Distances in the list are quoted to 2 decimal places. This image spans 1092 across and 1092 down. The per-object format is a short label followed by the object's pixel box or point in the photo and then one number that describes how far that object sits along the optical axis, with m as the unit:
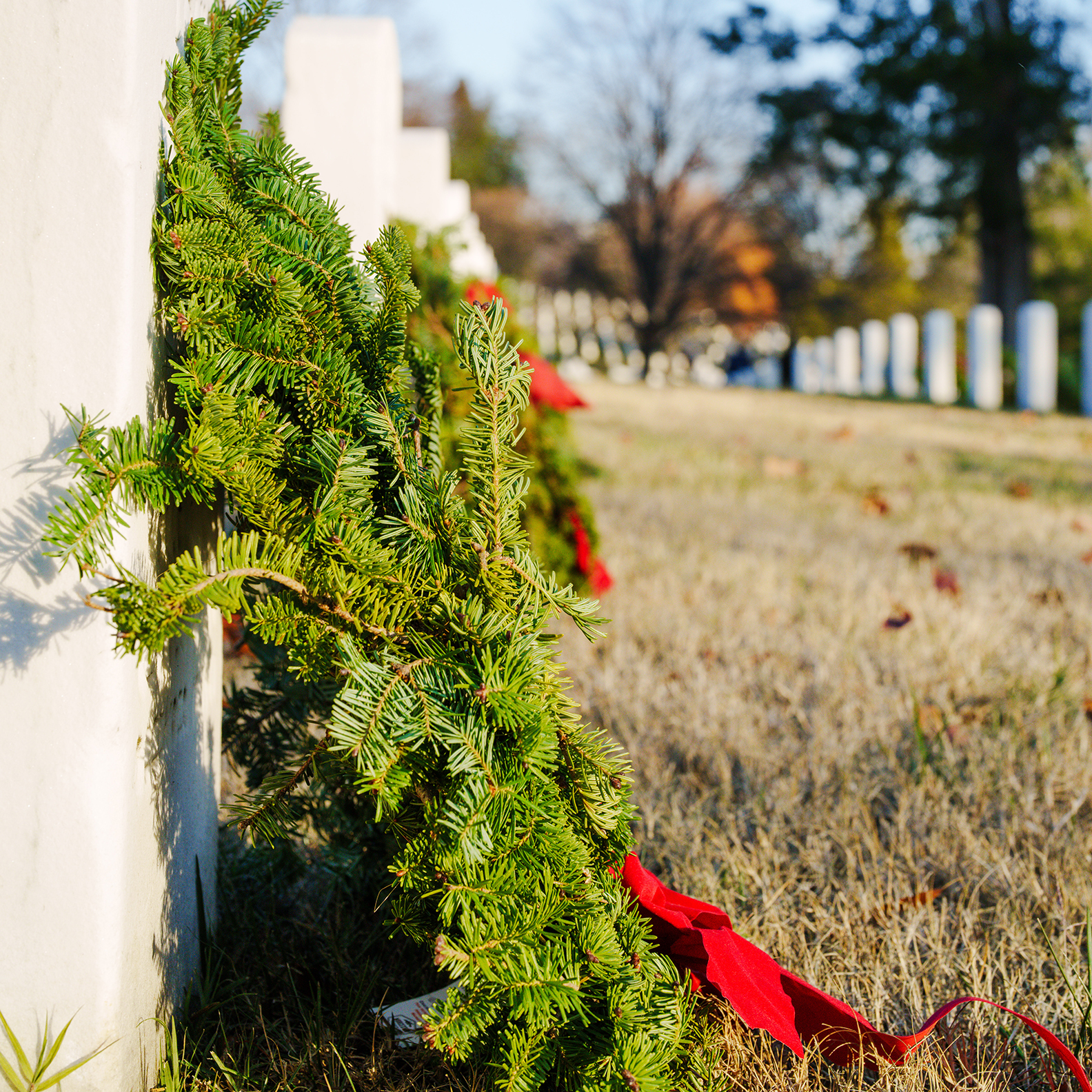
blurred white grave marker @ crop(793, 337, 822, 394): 17.47
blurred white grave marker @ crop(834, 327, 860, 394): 16.03
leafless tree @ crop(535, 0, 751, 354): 25.89
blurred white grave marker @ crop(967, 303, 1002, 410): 11.64
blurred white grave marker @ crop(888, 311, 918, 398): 13.88
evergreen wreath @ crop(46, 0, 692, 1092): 0.87
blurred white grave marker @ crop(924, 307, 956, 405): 12.62
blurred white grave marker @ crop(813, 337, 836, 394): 16.53
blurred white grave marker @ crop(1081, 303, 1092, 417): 10.05
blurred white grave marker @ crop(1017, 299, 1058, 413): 10.78
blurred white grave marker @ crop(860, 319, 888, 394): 14.66
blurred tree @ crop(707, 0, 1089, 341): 14.05
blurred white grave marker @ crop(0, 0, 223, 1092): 0.86
